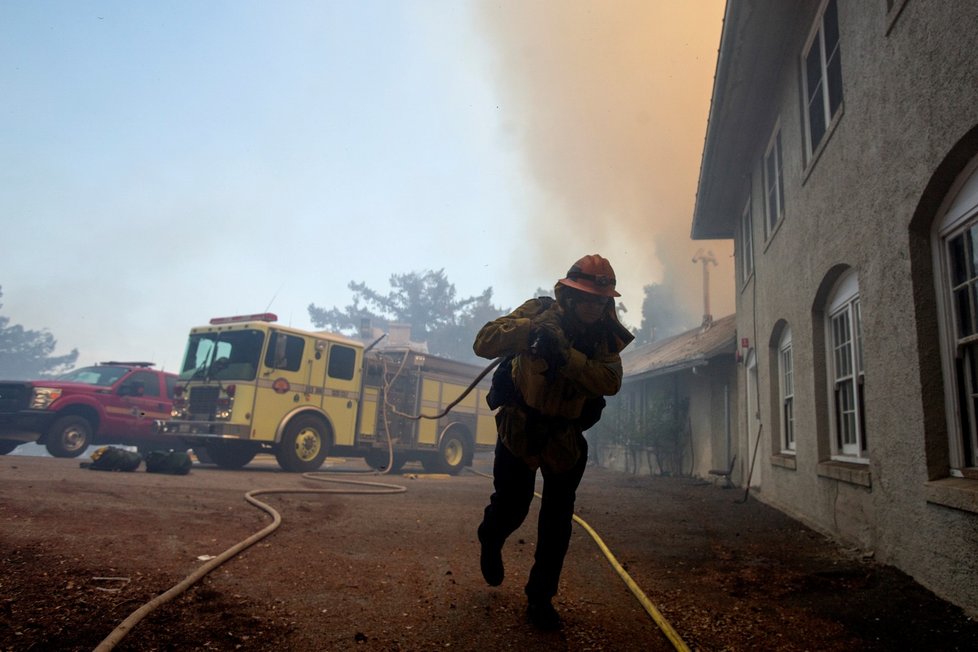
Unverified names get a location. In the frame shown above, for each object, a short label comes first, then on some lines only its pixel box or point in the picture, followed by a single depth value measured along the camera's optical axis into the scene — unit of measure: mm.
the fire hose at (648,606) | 2704
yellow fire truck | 10672
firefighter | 2930
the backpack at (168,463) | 9289
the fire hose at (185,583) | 2385
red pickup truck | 10992
